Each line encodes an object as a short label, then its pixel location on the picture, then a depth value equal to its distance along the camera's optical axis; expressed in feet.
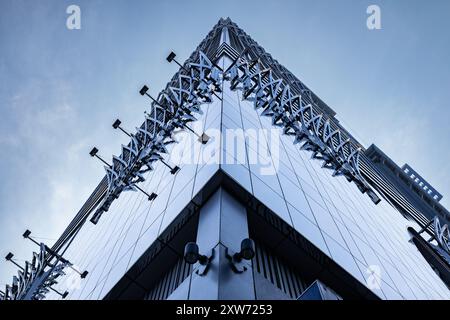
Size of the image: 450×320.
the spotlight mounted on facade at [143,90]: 44.60
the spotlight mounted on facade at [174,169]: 50.33
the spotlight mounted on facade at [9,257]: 56.27
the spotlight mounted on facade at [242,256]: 25.13
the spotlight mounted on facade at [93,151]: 50.80
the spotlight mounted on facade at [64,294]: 62.32
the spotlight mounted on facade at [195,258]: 25.61
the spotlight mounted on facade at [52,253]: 54.13
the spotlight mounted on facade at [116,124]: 50.02
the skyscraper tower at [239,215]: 31.55
